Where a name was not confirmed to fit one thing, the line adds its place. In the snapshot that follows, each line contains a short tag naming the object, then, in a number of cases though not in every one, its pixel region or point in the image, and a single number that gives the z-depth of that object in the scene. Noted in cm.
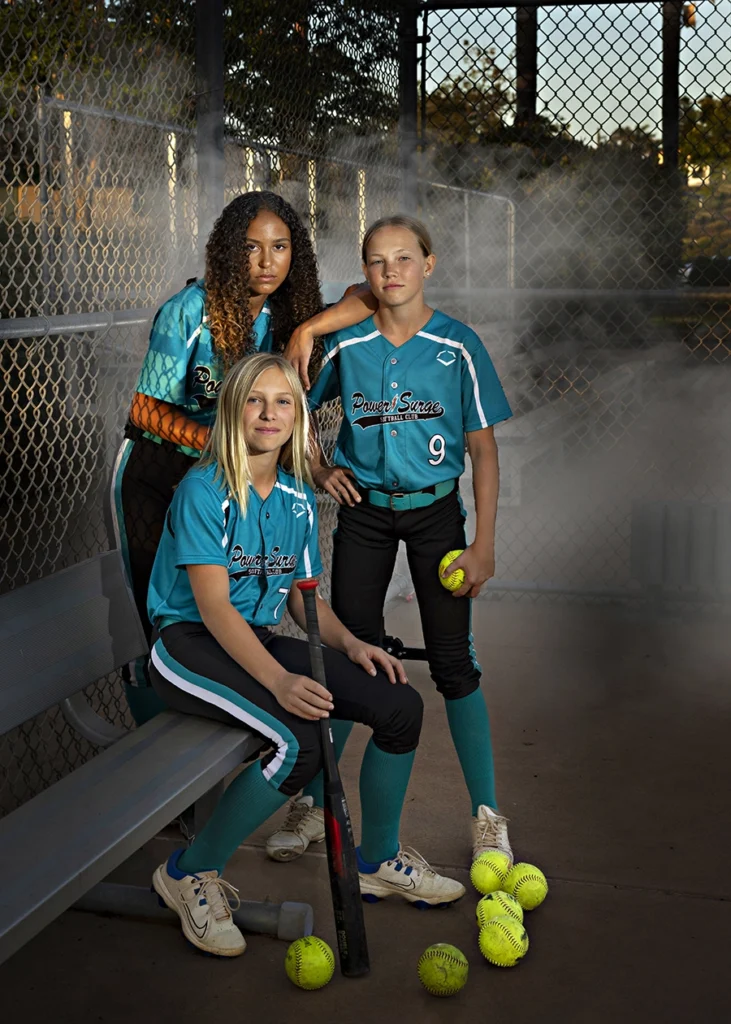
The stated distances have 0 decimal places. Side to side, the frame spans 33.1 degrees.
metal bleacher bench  233
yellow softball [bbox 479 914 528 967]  287
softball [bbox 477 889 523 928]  296
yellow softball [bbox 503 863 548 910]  315
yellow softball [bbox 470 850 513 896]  322
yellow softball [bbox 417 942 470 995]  273
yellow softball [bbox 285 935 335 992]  277
